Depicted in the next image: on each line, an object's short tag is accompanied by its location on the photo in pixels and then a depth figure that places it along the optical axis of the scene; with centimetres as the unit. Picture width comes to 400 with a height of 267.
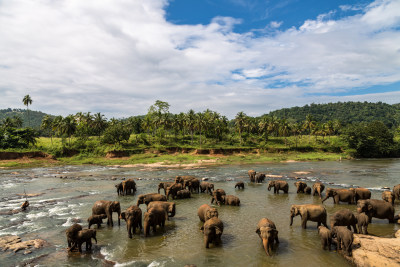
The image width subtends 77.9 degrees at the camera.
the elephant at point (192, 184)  2699
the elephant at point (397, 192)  2203
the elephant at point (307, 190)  2554
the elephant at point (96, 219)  1554
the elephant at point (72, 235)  1264
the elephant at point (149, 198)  1978
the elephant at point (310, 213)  1453
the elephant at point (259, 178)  3328
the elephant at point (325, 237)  1227
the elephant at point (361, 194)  2055
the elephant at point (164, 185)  2656
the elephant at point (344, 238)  1125
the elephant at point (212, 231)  1289
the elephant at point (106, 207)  1668
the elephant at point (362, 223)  1328
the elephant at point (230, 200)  2111
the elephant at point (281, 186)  2597
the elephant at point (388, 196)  1916
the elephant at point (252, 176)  3413
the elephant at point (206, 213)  1509
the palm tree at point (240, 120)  8962
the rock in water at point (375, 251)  1016
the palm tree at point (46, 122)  8888
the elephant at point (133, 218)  1430
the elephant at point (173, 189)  2416
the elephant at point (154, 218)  1454
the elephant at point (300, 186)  2599
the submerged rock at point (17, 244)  1334
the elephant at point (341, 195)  2061
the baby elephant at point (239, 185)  2883
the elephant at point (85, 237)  1267
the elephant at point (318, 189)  2366
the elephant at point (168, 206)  1728
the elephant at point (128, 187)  2645
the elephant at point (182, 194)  2431
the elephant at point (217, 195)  2152
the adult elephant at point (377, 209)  1501
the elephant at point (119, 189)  2654
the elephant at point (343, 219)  1324
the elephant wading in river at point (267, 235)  1194
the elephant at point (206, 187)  2619
